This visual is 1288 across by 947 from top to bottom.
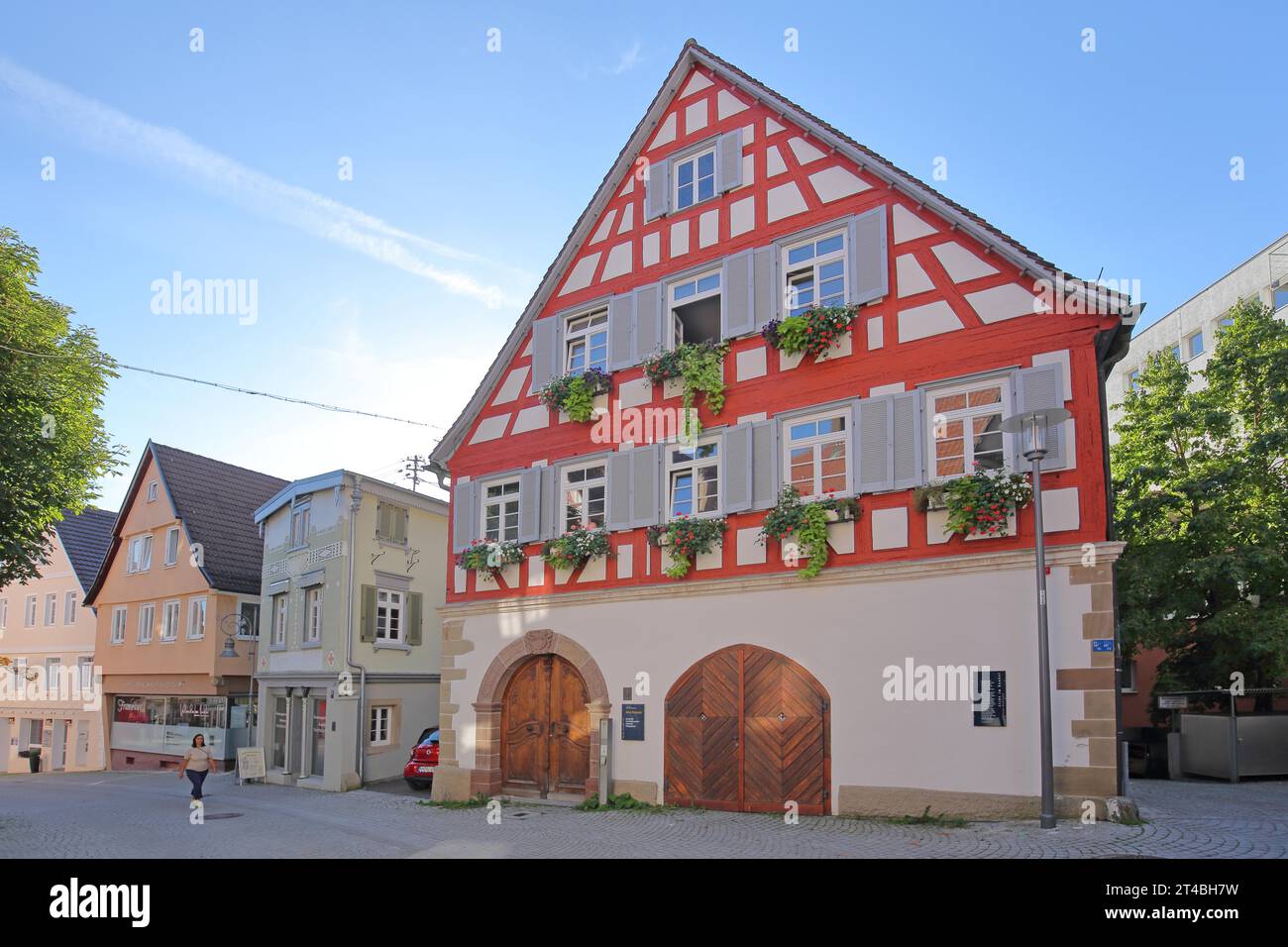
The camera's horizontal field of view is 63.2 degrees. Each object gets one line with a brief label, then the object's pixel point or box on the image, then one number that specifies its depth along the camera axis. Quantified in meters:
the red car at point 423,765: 21.08
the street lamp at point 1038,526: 11.42
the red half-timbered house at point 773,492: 12.82
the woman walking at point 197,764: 18.17
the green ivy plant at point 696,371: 15.97
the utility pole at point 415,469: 46.81
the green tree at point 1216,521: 21.64
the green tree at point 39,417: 18.26
